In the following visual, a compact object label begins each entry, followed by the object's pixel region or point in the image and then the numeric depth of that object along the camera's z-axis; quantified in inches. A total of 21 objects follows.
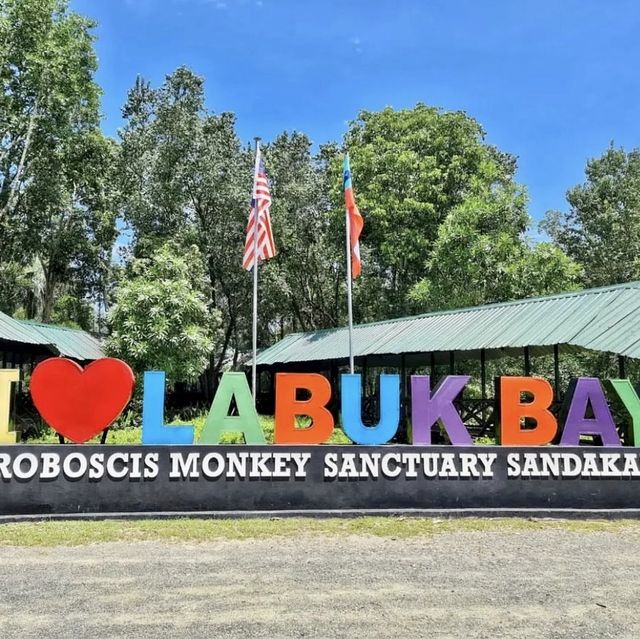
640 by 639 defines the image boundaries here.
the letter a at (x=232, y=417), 373.7
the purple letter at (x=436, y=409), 384.8
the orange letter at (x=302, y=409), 381.4
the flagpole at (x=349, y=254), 571.5
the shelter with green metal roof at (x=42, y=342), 684.1
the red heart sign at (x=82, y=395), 359.3
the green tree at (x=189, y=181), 1259.8
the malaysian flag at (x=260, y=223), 557.9
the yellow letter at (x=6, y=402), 362.3
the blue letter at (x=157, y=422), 364.8
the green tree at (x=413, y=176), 1183.6
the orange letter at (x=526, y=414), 388.5
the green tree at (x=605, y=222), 1363.2
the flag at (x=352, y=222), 581.6
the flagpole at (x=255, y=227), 556.1
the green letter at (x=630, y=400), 387.5
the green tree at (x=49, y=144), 1088.8
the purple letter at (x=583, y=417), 387.5
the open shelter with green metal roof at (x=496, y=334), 544.4
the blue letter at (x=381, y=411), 381.2
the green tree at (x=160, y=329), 926.4
